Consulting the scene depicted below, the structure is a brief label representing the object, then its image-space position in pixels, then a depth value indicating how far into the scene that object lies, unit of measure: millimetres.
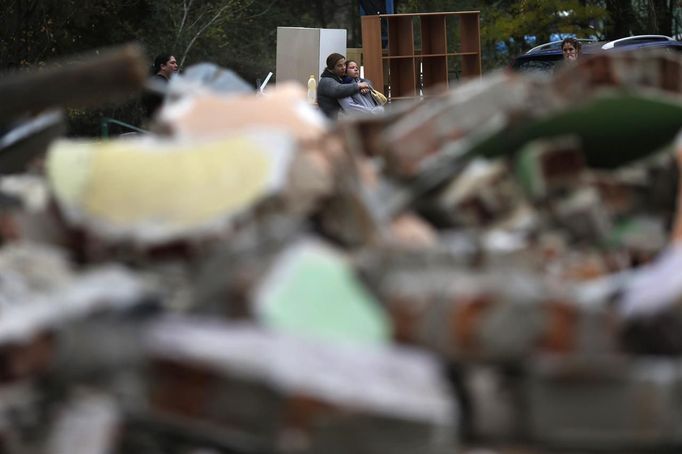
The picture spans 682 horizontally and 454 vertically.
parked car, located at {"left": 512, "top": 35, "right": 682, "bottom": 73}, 30395
